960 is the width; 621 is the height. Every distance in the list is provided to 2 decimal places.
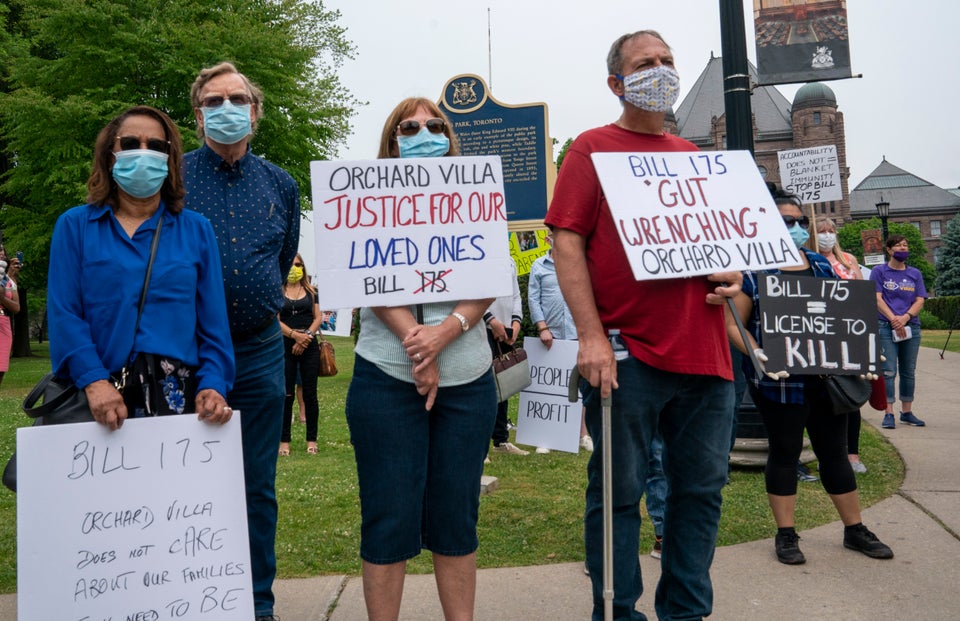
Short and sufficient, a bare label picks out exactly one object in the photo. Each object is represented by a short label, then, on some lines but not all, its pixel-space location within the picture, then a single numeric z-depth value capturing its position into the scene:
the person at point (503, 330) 5.77
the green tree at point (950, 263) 55.44
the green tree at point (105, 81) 20.72
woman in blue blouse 2.48
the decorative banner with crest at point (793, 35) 7.03
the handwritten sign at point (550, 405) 5.82
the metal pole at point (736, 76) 6.21
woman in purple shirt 8.59
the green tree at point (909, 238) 86.12
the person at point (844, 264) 5.49
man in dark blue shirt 3.04
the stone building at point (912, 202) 105.94
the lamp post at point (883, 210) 26.41
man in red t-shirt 2.73
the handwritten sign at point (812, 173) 9.17
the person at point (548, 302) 6.90
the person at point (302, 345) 7.39
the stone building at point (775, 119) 87.62
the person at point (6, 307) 7.03
